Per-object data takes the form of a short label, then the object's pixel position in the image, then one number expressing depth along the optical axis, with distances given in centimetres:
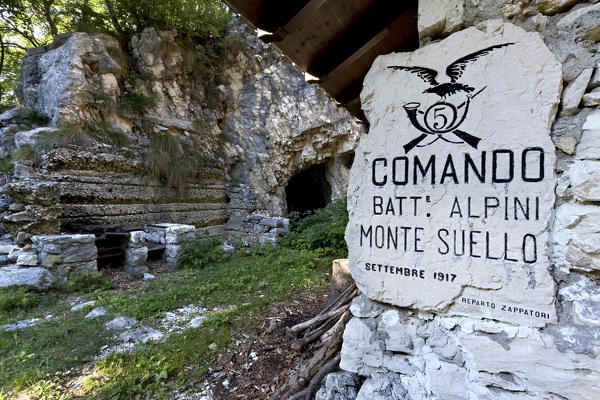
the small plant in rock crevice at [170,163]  788
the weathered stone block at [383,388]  166
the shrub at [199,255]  622
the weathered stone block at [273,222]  926
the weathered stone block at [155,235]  682
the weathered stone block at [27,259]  468
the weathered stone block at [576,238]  122
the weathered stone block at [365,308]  179
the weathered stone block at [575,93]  125
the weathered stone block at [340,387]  189
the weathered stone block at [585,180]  121
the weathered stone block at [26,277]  432
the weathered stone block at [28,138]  636
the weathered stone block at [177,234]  655
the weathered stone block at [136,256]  576
